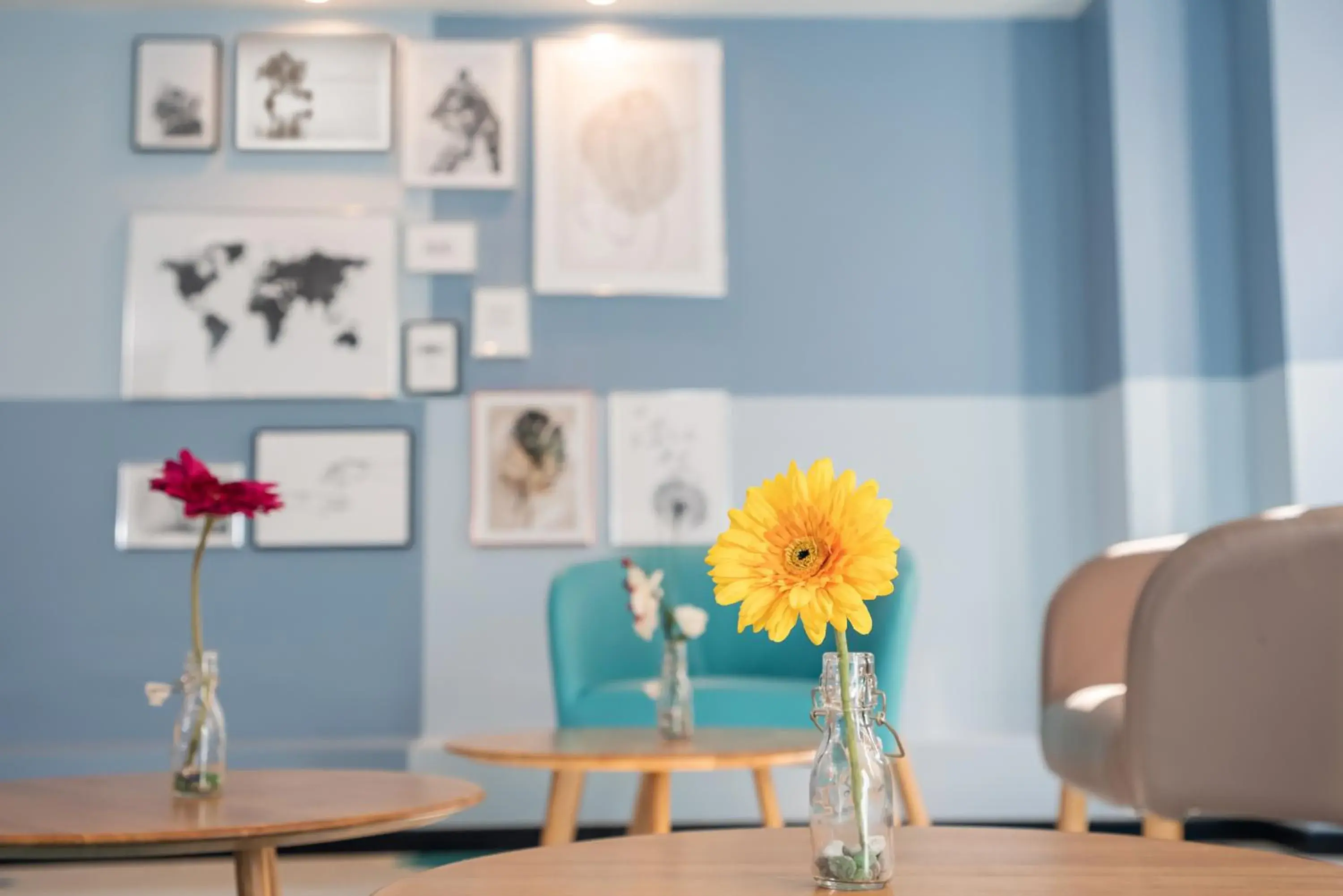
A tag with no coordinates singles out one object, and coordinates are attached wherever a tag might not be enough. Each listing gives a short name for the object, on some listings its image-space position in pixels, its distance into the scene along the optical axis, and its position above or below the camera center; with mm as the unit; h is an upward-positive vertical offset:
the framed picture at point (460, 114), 4613 +1496
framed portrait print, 4477 +307
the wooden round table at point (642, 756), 2514 -358
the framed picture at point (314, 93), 4617 +1568
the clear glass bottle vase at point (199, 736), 2066 -250
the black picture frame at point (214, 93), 4562 +1575
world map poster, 4461 +832
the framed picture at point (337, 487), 4441 +254
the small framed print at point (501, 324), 4531 +781
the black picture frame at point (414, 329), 4512 +746
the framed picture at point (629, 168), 4590 +1309
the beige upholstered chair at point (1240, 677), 2031 -177
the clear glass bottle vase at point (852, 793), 1107 -185
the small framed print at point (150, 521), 4410 +148
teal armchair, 3457 -258
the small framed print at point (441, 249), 4551 +1031
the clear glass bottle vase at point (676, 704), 2871 -287
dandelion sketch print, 4492 +313
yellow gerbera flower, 1051 +6
